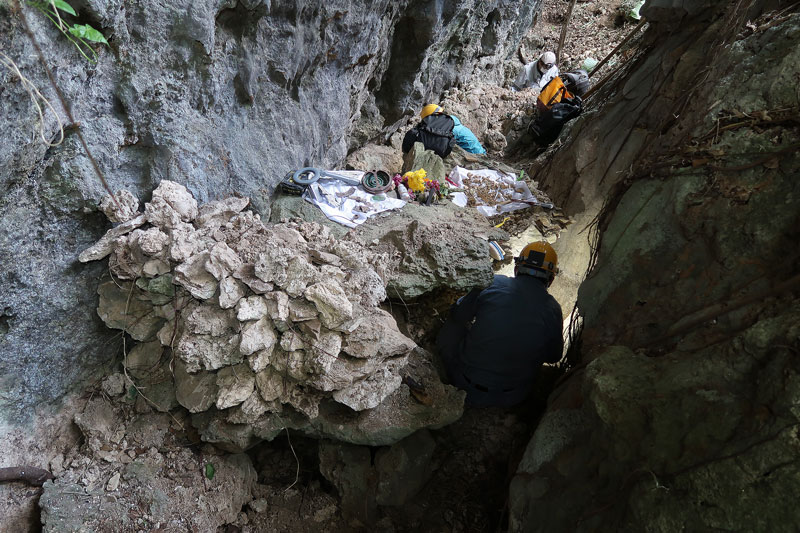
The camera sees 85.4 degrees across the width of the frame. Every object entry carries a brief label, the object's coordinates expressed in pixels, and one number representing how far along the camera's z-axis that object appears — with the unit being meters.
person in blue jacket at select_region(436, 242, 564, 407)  3.23
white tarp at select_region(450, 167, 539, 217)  5.56
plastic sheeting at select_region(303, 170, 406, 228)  4.41
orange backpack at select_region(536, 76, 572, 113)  6.53
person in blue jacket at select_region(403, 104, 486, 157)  6.10
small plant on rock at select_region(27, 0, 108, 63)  1.93
